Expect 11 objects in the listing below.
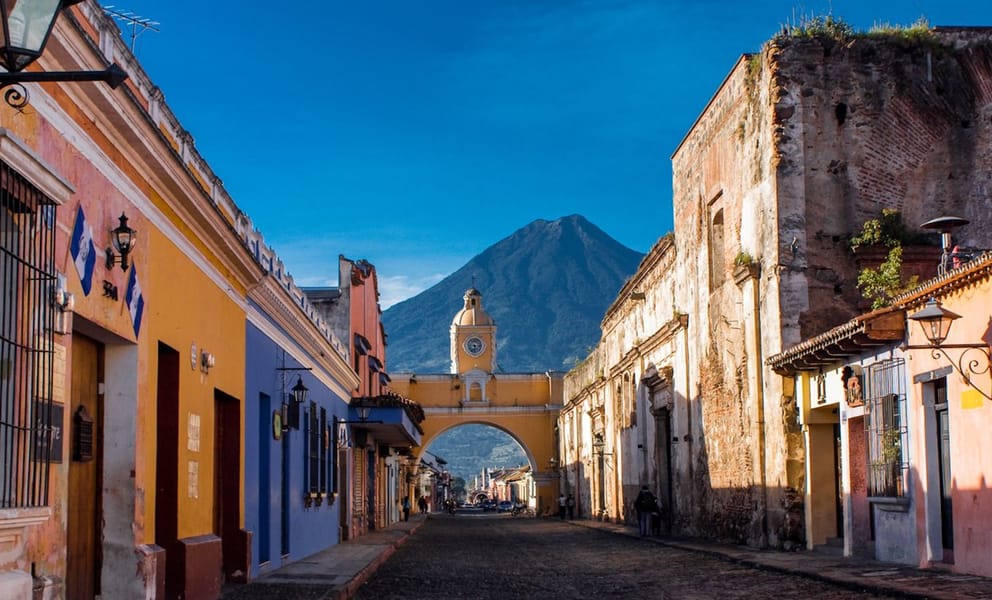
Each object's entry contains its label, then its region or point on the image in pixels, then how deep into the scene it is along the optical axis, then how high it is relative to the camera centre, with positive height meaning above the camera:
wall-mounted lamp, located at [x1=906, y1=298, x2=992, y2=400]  11.51 +0.86
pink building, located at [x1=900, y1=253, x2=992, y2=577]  11.60 +0.15
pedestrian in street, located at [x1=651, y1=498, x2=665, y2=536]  25.67 -1.64
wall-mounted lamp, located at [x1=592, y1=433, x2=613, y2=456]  38.65 -0.13
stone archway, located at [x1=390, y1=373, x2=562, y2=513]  55.53 +1.36
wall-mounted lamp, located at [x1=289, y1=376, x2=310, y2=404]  16.99 +0.72
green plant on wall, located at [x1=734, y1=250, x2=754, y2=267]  19.46 +2.80
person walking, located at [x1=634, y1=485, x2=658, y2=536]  25.52 -1.40
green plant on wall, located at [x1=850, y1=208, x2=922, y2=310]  17.30 +2.48
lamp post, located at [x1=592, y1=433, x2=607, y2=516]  38.84 -0.70
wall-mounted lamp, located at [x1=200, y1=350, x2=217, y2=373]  10.88 +0.74
